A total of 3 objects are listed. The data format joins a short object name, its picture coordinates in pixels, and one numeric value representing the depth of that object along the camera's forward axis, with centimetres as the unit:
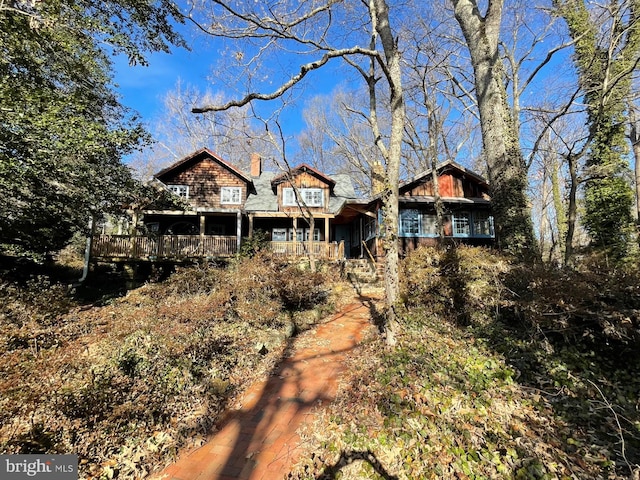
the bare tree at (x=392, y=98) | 552
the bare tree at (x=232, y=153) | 2280
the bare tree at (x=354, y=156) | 2236
